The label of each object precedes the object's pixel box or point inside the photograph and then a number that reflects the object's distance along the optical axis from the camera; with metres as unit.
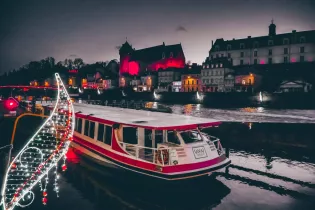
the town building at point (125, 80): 109.50
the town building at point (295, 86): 67.38
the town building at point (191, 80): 86.06
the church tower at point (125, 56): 122.38
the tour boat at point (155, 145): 10.62
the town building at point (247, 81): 74.38
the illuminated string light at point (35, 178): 7.26
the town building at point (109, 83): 115.19
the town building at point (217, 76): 79.31
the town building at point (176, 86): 91.11
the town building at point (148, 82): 99.38
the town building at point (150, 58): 108.75
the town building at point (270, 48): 82.00
